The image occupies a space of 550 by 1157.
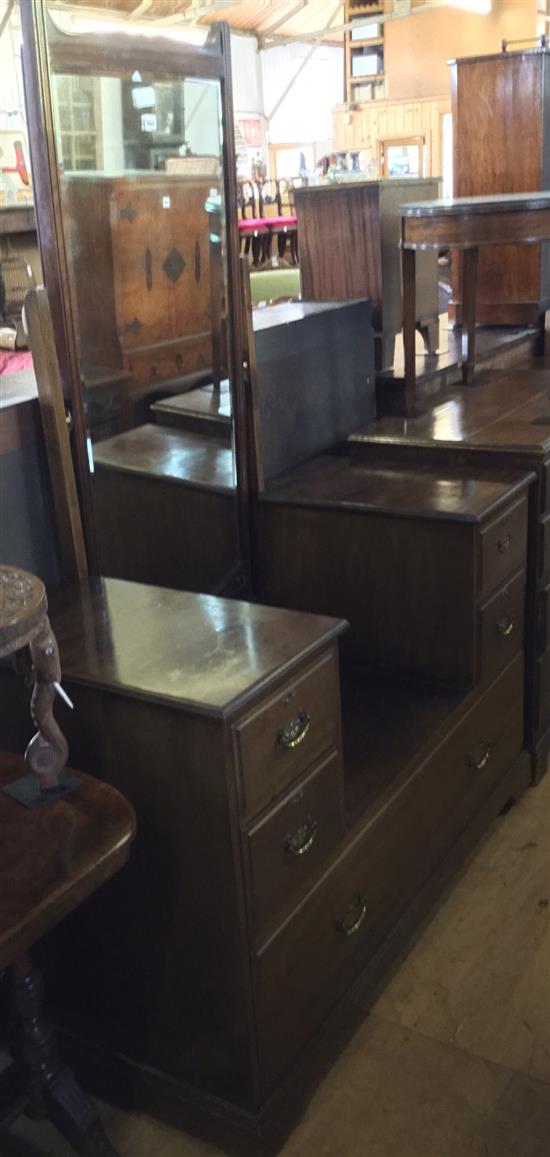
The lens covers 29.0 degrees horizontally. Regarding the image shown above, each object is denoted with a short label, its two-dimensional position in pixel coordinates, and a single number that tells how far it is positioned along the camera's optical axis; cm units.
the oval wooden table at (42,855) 122
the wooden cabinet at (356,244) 273
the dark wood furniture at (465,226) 260
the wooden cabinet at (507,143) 340
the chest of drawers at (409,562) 217
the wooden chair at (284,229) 866
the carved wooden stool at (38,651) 122
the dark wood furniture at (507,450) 242
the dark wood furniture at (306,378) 237
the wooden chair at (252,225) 827
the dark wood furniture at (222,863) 145
